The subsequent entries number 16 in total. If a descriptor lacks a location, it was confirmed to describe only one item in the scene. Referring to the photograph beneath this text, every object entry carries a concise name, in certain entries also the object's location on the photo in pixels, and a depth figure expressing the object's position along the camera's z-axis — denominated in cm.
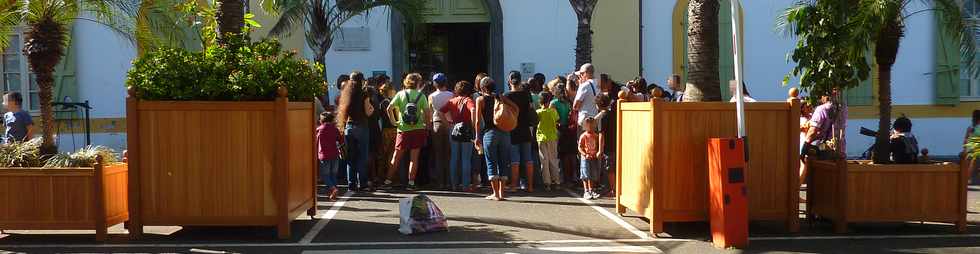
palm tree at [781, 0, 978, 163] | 864
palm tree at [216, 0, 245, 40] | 916
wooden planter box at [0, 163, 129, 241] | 778
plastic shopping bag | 834
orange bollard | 755
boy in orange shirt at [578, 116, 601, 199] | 1129
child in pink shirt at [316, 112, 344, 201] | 1136
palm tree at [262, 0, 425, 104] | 1578
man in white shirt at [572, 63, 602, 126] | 1189
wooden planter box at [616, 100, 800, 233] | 798
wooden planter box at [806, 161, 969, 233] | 839
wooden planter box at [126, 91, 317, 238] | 769
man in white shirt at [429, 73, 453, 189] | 1203
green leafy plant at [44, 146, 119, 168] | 796
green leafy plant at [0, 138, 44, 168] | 798
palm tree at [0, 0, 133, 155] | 860
